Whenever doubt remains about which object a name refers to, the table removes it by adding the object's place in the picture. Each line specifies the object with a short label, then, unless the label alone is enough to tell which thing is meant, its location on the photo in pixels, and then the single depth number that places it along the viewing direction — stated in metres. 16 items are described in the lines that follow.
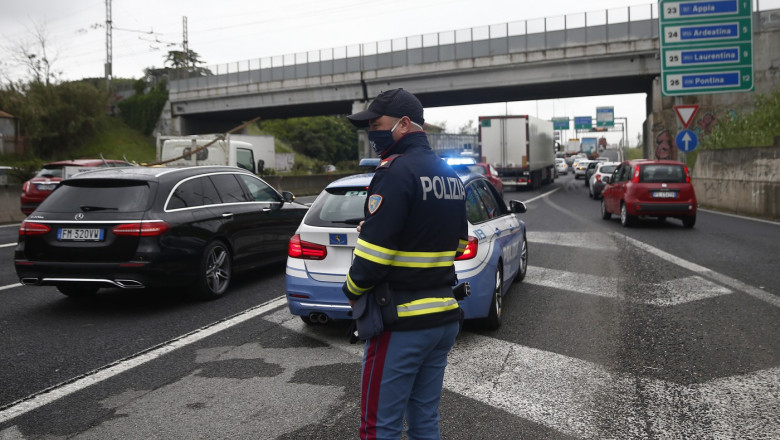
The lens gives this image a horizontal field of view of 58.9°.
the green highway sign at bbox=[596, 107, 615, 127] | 88.56
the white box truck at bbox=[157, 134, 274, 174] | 18.89
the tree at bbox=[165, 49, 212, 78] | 88.25
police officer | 2.55
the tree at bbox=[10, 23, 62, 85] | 51.75
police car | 5.75
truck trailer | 35.59
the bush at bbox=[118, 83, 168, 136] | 66.38
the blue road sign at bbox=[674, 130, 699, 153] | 24.27
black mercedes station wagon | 6.94
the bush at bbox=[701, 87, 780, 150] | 24.19
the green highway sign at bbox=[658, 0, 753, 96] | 24.12
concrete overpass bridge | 35.06
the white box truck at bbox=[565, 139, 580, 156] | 104.69
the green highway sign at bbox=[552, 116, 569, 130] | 90.81
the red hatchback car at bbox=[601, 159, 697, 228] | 15.62
